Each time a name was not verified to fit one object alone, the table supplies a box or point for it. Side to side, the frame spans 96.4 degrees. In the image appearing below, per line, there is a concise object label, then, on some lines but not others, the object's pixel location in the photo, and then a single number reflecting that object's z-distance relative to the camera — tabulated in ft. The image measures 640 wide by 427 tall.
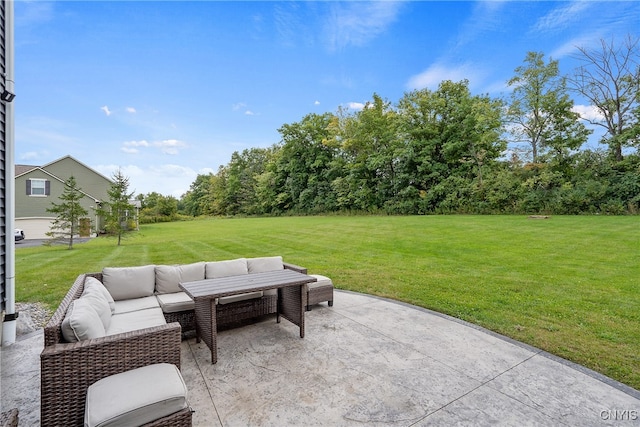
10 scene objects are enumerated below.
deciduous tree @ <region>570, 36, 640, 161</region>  48.39
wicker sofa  5.60
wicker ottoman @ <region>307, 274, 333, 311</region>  13.33
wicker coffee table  9.00
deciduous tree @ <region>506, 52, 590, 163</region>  53.57
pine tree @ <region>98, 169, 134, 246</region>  40.27
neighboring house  55.01
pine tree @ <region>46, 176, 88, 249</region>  38.85
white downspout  9.83
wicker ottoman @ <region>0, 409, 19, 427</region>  4.96
